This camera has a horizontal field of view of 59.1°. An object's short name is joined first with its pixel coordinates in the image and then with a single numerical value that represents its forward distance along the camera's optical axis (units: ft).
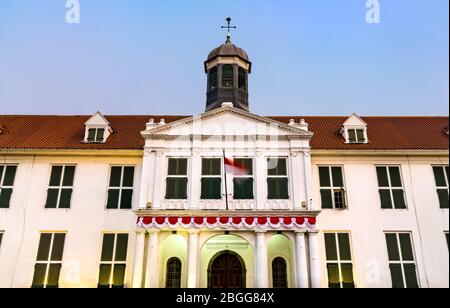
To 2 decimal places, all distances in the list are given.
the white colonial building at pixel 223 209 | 60.18
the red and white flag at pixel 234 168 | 61.98
